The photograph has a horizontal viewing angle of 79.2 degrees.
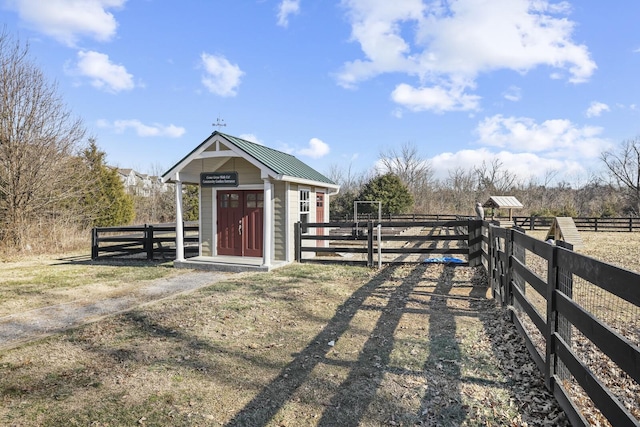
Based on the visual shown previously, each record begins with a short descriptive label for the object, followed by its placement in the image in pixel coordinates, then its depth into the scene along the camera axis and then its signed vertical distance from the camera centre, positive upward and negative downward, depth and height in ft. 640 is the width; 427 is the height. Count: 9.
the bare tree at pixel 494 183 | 172.65 +12.21
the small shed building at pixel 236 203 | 34.25 +0.91
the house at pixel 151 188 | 104.06 +7.69
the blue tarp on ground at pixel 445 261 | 33.20 -4.47
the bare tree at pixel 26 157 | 48.83 +7.56
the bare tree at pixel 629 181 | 127.95 +9.62
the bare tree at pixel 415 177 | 164.45 +14.44
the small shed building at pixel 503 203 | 99.51 +1.77
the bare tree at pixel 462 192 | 158.81 +8.08
